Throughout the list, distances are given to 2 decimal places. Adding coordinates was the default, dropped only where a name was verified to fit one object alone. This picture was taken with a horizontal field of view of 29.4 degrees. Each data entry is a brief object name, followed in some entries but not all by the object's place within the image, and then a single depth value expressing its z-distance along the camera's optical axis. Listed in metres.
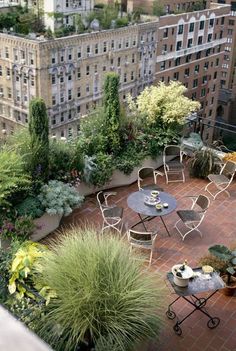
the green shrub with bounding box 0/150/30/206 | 6.20
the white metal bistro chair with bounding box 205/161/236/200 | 8.23
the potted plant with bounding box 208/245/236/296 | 5.54
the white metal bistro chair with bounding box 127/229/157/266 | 6.09
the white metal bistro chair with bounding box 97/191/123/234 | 7.02
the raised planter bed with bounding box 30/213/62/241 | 6.82
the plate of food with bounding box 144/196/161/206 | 6.84
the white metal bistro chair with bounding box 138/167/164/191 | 8.04
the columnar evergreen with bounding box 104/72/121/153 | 8.46
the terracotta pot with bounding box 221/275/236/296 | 5.75
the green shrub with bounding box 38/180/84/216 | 6.89
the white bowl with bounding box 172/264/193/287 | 5.00
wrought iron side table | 5.01
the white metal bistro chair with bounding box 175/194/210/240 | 6.92
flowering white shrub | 8.92
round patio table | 6.65
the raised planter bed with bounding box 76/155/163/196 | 8.12
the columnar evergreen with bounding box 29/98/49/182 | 7.02
